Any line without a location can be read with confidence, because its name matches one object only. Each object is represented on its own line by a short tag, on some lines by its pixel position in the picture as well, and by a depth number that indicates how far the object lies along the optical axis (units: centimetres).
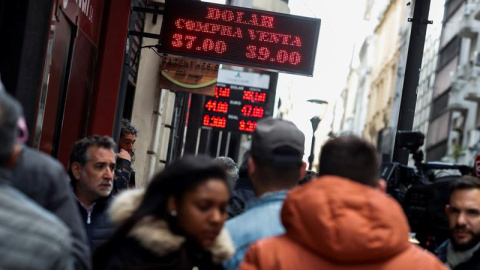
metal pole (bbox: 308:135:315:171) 2991
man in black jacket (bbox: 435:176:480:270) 655
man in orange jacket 418
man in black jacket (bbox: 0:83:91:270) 454
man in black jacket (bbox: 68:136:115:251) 703
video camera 727
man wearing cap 492
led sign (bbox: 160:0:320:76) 1355
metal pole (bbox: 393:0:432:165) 1320
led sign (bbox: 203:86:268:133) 2545
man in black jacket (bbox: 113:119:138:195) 939
